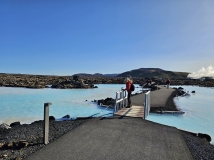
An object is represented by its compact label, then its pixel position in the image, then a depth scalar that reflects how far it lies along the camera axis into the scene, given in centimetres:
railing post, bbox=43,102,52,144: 640
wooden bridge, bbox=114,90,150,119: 1063
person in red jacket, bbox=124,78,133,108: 1197
